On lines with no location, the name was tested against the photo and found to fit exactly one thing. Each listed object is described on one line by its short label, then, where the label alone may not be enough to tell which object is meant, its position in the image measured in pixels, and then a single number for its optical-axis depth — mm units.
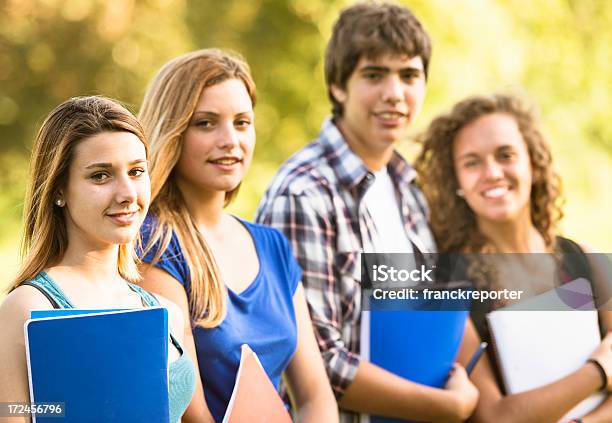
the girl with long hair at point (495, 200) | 5852
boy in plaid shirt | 5180
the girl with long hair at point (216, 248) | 4340
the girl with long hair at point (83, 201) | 3602
